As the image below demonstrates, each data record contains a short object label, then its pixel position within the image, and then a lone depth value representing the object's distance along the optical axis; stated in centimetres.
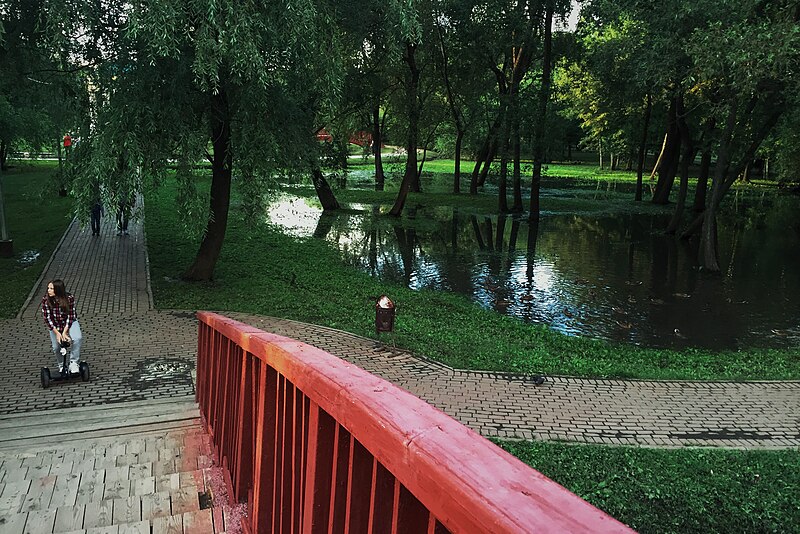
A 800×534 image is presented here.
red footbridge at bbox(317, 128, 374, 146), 4085
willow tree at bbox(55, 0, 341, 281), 896
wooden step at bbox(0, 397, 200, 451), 550
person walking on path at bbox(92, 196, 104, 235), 1835
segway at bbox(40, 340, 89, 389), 772
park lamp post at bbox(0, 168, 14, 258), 1603
